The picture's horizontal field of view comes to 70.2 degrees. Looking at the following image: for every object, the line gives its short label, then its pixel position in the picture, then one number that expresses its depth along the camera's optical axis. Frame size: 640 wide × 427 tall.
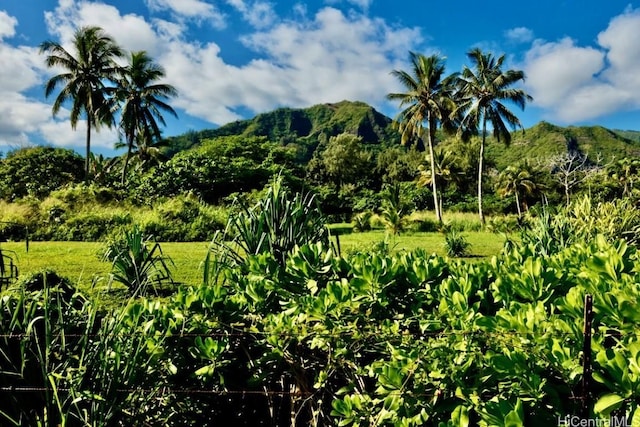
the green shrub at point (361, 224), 18.22
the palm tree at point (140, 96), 26.34
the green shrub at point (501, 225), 17.69
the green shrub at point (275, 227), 2.85
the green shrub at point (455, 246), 11.60
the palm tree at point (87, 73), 24.86
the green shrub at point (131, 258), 4.66
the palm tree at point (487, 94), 25.67
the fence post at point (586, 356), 1.35
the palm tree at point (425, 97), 25.53
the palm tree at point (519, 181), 33.72
